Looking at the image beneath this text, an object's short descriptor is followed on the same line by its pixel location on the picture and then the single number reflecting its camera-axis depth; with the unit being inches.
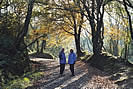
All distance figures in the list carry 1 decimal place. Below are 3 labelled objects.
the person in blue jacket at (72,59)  430.0
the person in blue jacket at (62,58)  438.3
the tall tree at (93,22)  620.4
